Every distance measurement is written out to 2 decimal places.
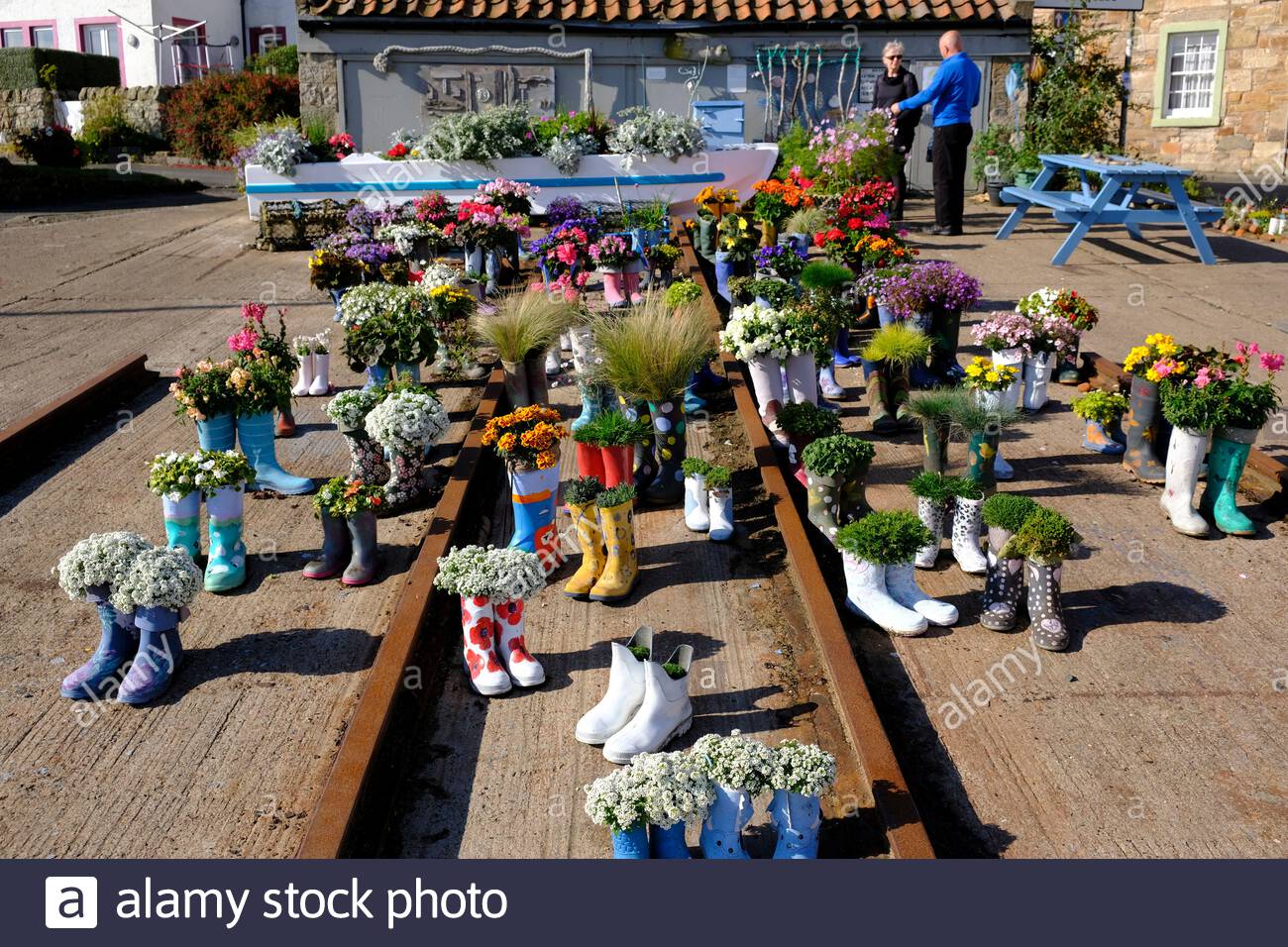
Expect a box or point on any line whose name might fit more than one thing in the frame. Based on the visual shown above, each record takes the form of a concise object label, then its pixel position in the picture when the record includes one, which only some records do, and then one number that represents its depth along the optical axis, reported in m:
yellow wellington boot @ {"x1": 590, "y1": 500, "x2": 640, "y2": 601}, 5.60
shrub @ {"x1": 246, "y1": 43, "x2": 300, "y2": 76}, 29.66
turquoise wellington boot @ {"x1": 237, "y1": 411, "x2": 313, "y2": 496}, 6.97
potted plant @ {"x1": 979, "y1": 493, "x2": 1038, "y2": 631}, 5.19
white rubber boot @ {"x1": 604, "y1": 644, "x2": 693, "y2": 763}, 4.30
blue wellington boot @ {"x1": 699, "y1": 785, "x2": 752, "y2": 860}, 3.71
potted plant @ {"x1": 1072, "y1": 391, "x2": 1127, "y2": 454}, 7.15
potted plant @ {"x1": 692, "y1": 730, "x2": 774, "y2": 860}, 3.69
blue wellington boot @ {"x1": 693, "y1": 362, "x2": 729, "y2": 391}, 8.48
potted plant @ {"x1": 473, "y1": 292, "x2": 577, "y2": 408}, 7.79
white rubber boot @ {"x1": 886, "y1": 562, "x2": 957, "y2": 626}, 5.31
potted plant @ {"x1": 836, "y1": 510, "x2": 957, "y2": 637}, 5.24
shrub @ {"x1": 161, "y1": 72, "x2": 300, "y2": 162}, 26.36
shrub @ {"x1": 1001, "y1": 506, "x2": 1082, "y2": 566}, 5.05
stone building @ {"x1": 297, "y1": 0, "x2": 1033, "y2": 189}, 17.45
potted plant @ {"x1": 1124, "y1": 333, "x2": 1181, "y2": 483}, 6.48
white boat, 14.41
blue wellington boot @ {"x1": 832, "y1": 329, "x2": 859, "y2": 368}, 9.00
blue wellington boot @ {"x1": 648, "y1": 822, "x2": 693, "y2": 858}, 3.71
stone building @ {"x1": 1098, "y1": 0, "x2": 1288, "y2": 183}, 21.58
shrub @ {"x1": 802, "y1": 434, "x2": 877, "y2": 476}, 5.88
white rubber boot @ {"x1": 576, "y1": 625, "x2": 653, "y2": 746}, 4.43
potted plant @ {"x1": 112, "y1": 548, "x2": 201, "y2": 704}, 4.79
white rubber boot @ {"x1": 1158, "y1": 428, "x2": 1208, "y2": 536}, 6.04
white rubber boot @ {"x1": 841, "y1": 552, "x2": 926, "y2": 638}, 5.20
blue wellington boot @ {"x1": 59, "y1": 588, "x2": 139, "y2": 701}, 4.82
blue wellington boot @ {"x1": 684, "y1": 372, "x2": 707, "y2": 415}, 8.16
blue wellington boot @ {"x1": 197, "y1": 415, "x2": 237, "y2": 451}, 6.78
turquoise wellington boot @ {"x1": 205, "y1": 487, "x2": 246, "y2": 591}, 5.79
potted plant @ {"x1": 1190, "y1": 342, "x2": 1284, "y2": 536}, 5.95
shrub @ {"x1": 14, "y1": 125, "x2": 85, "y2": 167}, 23.08
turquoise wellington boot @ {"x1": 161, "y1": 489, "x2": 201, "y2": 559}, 5.83
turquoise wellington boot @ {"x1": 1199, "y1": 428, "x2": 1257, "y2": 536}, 6.00
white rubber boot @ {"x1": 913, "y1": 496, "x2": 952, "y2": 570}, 5.96
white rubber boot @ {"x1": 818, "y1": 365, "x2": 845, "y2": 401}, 8.39
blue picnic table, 12.20
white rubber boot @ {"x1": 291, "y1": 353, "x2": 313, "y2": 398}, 8.79
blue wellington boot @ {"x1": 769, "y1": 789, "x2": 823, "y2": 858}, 3.70
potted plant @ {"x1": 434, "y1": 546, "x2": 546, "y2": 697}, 4.79
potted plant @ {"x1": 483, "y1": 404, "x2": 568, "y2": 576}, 5.80
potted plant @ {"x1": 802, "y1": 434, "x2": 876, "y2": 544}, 5.90
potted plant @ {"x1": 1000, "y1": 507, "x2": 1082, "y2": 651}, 5.04
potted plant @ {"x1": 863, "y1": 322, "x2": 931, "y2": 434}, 7.40
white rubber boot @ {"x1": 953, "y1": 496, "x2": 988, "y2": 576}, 5.74
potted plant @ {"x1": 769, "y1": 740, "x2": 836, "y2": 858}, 3.68
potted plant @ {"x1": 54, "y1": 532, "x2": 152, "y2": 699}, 4.82
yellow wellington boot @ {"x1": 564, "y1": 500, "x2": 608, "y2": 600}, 5.68
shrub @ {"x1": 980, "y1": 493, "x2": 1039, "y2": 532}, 5.25
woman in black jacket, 14.35
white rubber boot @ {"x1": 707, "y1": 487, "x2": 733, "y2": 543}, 6.26
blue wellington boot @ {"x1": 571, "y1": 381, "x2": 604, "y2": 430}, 7.23
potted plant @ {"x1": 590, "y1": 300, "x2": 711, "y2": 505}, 6.72
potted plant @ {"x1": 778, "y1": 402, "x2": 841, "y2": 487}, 6.70
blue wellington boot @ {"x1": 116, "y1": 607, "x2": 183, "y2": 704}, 4.81
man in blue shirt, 13.33
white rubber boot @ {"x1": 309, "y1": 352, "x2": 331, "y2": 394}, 8.80
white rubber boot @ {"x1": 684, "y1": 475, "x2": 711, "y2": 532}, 6.39
